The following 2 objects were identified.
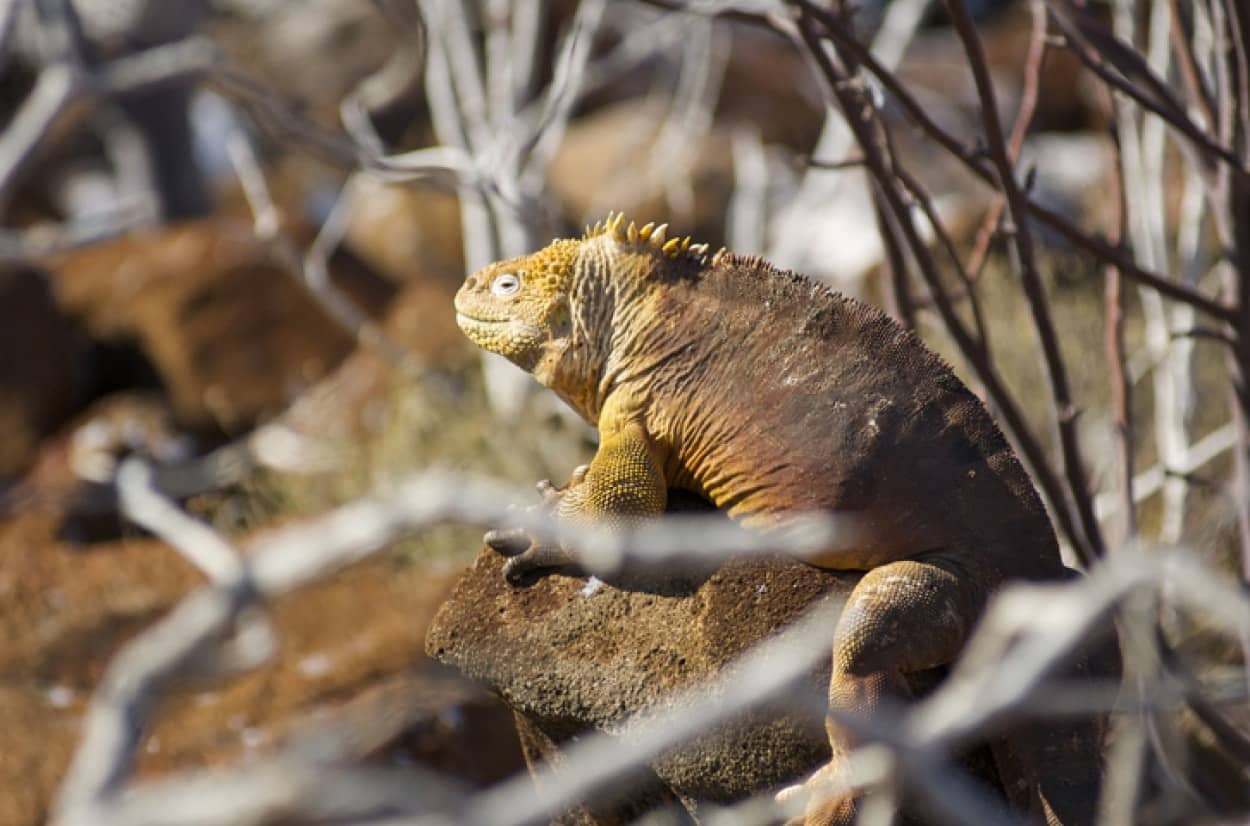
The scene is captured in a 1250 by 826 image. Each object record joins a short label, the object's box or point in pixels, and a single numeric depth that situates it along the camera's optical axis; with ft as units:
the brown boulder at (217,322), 73.00
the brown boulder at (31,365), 71.31
